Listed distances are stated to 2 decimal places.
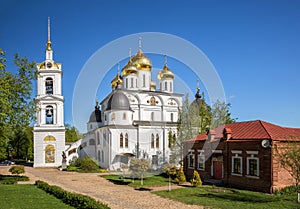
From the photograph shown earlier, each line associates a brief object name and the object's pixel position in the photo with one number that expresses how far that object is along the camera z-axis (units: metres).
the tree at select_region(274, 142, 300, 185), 14.86
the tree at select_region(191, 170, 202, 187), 21.12
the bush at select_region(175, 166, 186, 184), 22.67
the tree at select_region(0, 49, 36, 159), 21.44
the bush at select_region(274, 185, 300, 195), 17.94
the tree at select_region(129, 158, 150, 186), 22.77
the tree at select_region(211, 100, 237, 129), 32.09
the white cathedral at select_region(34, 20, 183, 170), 37.16
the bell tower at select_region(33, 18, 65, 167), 40.91
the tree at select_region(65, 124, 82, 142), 69.25
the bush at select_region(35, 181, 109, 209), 12.73
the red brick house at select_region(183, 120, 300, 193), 18.56
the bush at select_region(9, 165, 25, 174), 26.81
